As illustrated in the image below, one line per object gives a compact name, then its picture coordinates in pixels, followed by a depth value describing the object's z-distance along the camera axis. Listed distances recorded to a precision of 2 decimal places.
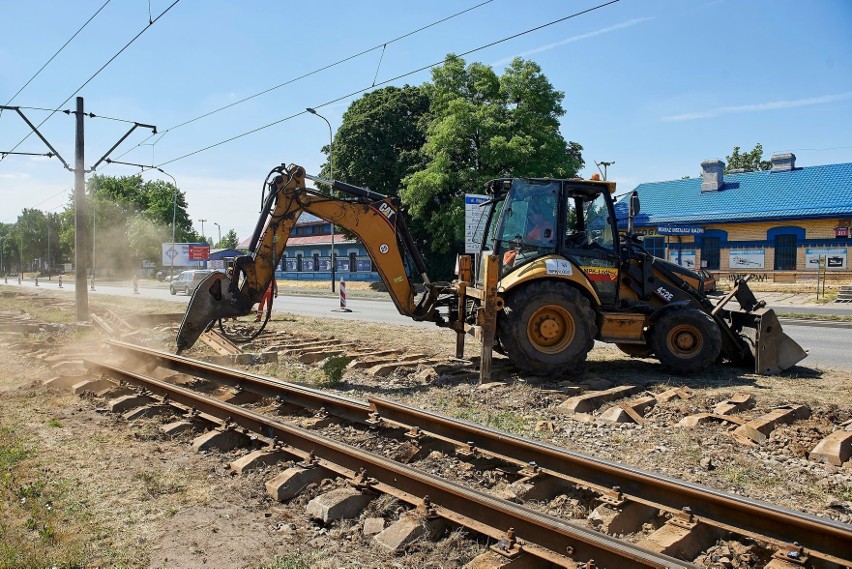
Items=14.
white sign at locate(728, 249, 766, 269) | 34.91
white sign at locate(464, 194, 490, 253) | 10.61
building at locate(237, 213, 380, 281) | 52.16
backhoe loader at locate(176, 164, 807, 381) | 9.00
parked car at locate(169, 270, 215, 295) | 39.62
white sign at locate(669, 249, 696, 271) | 37.22
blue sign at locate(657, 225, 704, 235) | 31.19
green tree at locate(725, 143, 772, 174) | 70.31
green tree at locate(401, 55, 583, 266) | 34.69
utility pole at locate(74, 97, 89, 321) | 19.19
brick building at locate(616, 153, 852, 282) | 32.75
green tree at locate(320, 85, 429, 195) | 42.59
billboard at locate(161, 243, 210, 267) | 61.56
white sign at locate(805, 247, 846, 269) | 32.19
